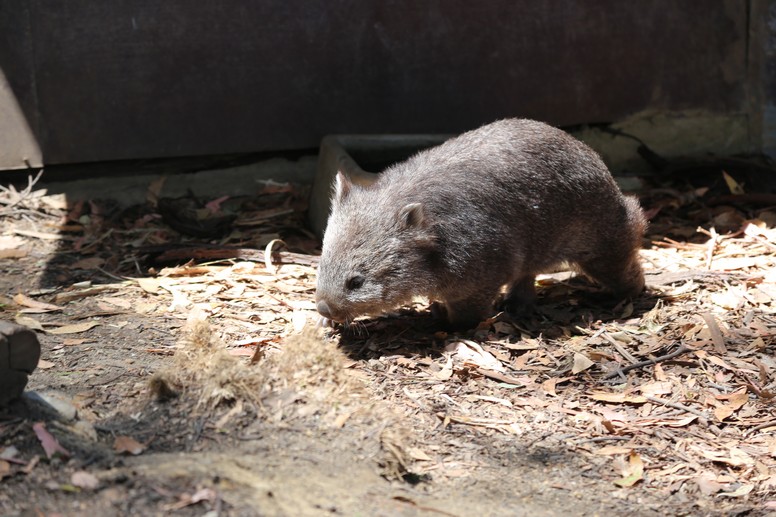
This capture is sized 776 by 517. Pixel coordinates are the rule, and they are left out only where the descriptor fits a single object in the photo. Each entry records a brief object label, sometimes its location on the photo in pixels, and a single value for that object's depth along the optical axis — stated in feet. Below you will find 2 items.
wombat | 18.03
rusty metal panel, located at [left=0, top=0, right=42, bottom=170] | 23.17
